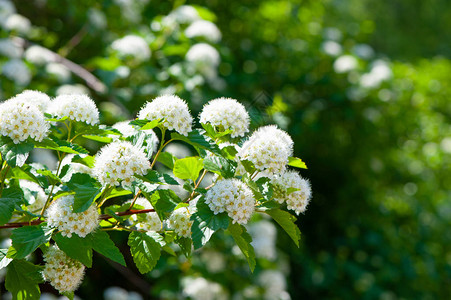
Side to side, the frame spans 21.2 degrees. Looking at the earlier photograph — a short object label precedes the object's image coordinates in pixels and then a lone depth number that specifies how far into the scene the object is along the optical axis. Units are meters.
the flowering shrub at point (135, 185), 0.89
